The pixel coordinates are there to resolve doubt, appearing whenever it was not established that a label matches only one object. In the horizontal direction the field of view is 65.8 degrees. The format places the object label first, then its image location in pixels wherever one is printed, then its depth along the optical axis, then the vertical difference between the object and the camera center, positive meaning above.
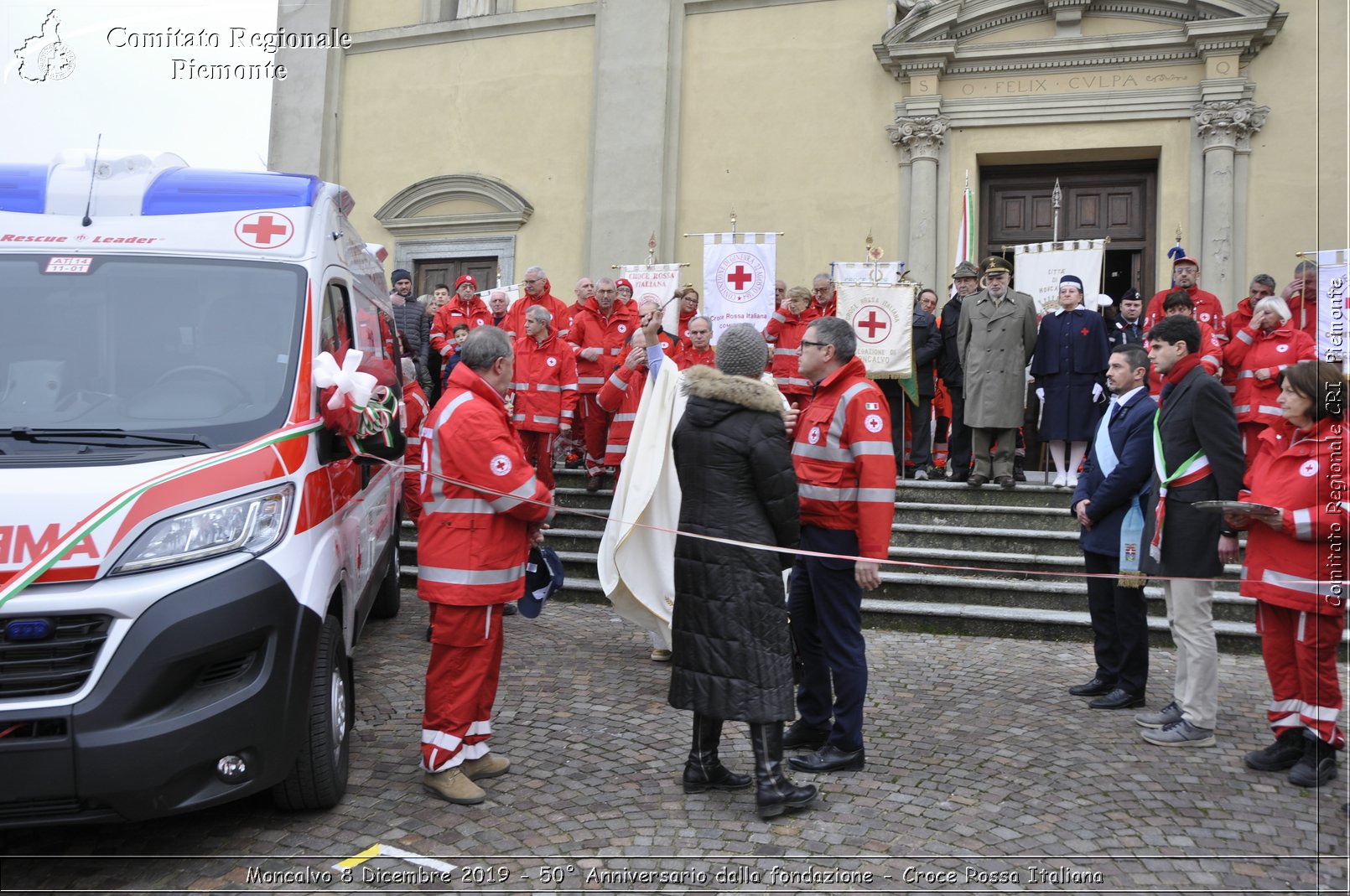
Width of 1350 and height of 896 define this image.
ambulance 3.41 -0.05
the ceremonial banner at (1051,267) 11.87 +2.75
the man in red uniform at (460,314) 12.44 +2.03
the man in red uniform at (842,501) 4.88 -0.02
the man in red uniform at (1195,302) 10.42 +2.18
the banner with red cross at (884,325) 10.80 +1.82
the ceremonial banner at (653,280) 13.27 +2.70
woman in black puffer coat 4.40 -0.34
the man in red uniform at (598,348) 10.82 +1.48
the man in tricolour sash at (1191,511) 5.40 +0.00
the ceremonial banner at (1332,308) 9.05 +1.95
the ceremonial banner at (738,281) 13.18 +2.71
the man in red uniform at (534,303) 11.13 +2.01
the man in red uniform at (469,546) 4.43 -0.27
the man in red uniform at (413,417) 8.24 +0.52
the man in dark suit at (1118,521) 5.93 -0.08
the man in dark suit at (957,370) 10.65 +1.39
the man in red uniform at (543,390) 9.92 +0.93
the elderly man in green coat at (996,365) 9.98 +1.34
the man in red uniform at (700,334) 8.40 +1.28
